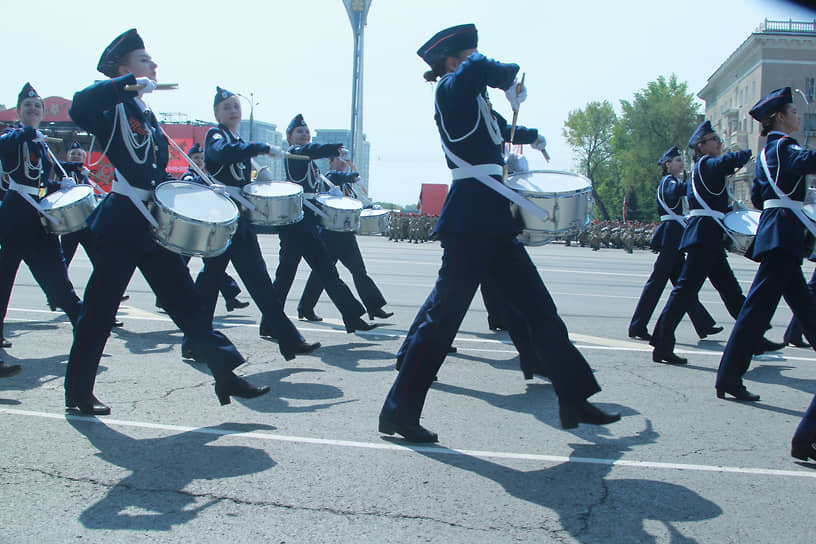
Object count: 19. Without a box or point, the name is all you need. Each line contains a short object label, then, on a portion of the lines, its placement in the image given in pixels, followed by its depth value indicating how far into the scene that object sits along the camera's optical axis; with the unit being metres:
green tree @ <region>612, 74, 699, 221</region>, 65.31
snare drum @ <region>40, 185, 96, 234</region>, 6.56
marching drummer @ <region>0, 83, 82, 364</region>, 6.46
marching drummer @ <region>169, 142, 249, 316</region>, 8.70
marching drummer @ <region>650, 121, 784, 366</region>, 6.27
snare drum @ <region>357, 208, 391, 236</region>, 9.70
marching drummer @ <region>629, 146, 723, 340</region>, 7.45
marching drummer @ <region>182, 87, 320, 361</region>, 5.84
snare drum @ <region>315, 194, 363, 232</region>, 7.96
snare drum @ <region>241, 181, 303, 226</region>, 6.23
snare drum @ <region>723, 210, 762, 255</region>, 6.17
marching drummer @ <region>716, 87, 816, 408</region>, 4.75
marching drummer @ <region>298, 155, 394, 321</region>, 8.28
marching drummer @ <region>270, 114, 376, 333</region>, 7.25
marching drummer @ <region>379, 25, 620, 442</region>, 3.98
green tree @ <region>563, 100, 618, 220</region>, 76.00
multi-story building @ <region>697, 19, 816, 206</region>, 56.94
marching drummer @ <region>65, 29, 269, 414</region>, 4.44
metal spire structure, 64.81
